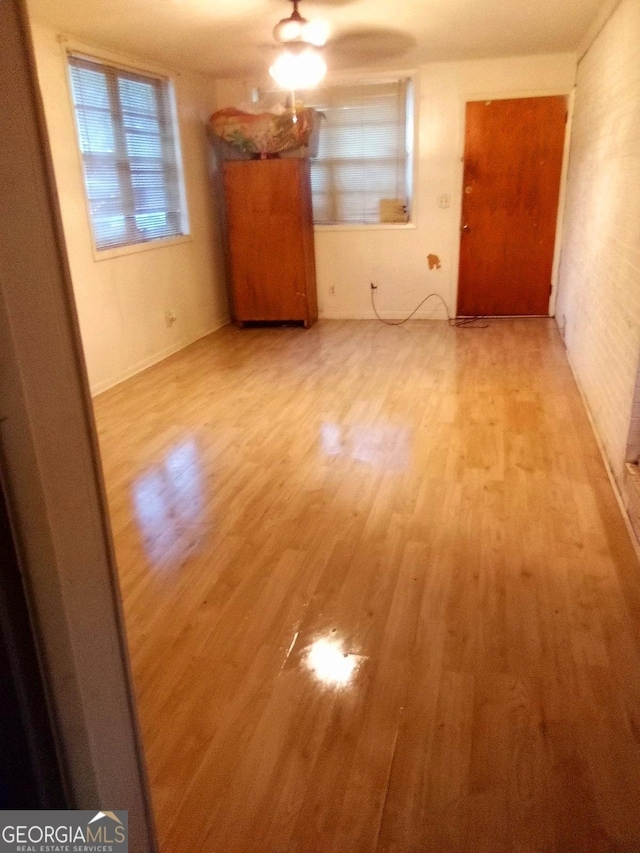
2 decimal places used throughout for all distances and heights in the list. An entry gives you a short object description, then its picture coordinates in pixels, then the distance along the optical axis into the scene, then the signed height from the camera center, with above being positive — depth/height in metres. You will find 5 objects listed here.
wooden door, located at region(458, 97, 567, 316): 5.57 -0.14
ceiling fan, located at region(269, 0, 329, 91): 3.67 +0.85
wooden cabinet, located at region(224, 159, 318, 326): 5.61 -0.37
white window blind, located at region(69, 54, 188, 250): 4.25 +0.32
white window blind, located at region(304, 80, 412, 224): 5.84 +0.34
